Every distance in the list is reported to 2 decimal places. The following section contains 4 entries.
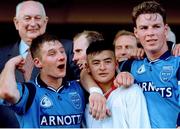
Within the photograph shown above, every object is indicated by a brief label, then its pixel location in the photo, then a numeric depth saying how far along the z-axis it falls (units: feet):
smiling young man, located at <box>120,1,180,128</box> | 20.51
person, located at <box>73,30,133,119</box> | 19.88
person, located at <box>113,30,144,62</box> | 25.09
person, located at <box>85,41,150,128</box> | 20.21
